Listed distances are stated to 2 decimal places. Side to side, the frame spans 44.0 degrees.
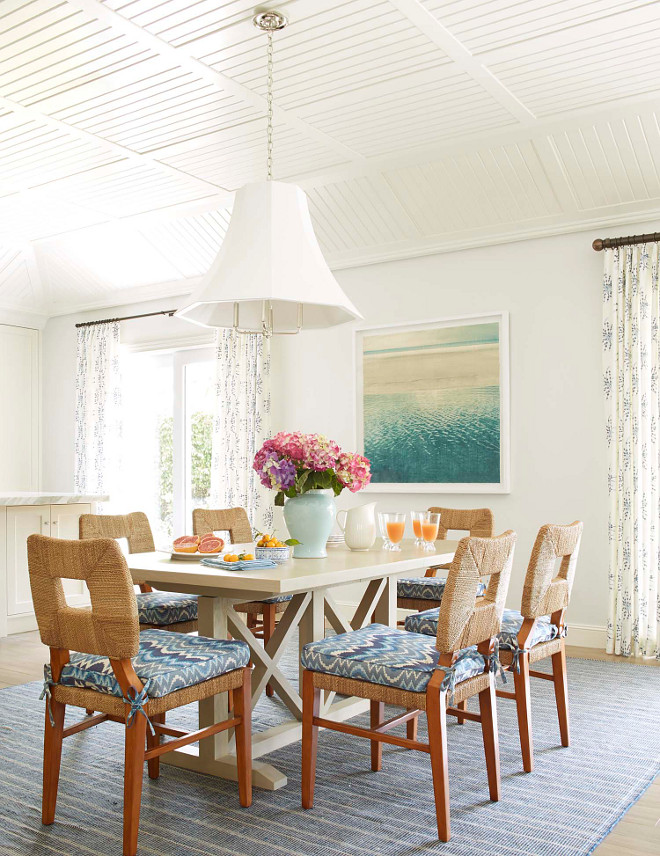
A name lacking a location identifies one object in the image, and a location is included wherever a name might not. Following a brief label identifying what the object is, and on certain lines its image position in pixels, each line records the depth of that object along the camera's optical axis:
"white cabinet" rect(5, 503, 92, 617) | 5.36
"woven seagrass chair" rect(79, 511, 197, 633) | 3.31
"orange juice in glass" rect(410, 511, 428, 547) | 3.38
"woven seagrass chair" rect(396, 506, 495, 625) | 3.74
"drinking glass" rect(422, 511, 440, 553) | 3.36
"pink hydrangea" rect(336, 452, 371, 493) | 3.12
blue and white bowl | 2.86
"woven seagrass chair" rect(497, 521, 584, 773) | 2.78
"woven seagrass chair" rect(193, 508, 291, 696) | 3.72
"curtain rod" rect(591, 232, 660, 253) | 4.55
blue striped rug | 2.31
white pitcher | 3.23
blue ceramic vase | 3.08
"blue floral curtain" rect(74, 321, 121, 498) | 7.12
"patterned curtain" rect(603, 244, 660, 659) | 4.52
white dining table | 2.53
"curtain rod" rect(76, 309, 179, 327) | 6.70
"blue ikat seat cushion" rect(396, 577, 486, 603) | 3.72
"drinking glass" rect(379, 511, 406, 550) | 3.27
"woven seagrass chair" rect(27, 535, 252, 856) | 2.19
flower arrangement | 3.07
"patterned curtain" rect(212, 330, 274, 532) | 6.02
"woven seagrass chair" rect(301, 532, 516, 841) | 2.29
